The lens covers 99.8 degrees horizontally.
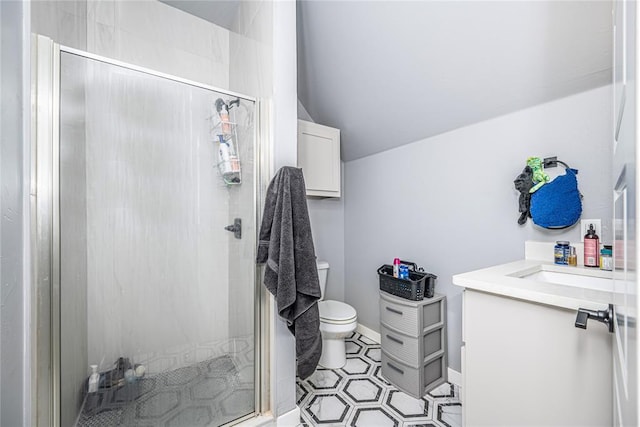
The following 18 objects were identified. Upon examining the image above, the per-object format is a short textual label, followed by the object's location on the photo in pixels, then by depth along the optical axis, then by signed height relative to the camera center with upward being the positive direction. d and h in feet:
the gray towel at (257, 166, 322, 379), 4.23 -0.74
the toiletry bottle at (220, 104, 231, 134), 4.58 +1.64
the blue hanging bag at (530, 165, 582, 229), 4.21 +0.18
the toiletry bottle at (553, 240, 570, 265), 4.21 -0.61
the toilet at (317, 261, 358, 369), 6.23 -2.67
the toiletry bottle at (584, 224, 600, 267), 3.91 -0.52
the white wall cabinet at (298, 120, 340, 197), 6.86 +1.51
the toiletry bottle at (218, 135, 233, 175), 4.56 +0.98
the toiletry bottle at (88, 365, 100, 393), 3.58 -2.20
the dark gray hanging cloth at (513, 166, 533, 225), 4.69 +0.42
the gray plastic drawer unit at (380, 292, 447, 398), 5.43 -2.74
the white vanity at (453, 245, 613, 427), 2.47 -1.46
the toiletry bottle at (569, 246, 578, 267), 4.17 -0.67
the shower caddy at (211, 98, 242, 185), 4.54 +1.29
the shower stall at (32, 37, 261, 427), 3.24 -0.44
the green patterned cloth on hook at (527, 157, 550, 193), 4.54 +0.68
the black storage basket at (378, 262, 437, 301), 5.62 -1.54
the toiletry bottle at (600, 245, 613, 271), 3.72 -0.61
